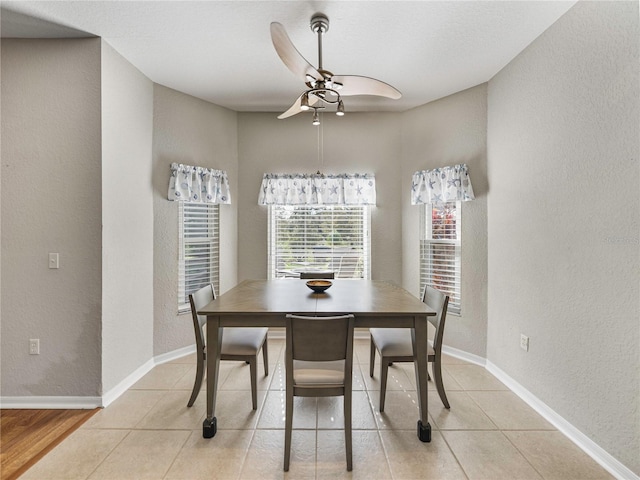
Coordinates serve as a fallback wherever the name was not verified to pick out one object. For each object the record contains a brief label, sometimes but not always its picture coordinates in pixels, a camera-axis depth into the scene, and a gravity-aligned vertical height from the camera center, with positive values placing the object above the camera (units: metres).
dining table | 1.91 -0.48
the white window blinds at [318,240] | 3.84 -0.01
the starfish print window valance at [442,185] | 3.07 +0.56
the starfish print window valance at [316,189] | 3.71 +0.60
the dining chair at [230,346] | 2.19 -0.76
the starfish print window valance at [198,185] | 3.14 +0.57
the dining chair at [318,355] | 1.69 -0.63
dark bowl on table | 2.43 -0.36
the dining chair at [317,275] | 3.29 -0.37
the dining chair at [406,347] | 2.18 -0.76
